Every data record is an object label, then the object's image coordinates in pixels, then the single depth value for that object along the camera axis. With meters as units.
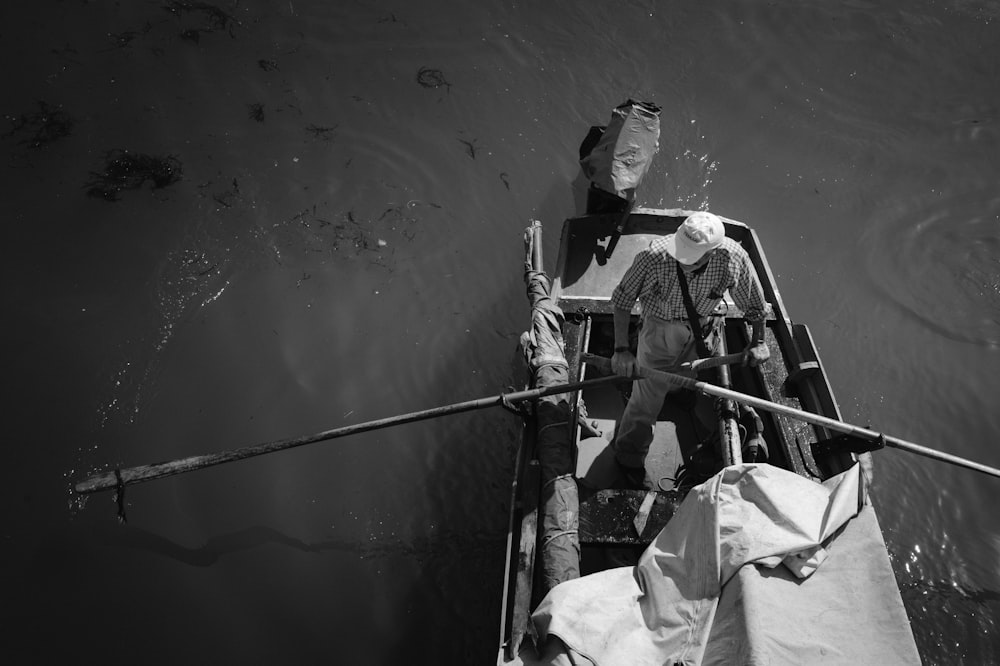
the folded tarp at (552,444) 4.38
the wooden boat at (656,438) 4.32
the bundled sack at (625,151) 6.43
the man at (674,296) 4.20
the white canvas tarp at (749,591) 2.90
